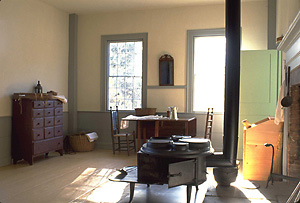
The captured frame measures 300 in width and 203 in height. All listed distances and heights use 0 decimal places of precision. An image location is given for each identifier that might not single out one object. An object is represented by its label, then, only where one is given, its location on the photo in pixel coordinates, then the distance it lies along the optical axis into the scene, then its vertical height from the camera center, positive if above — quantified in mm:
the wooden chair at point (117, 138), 6820 -939
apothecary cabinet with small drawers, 5691 -583
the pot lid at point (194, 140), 3336 -461
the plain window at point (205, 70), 6930 +658
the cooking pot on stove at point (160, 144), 3250 -484
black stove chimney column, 3379 +310
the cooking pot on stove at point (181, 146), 3170 -491
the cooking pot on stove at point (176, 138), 3608 -468
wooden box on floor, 4449 -735
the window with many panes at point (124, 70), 7438 +689
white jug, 6178 -290
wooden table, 6125 -570
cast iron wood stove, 3082 -663
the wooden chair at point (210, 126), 6258 -552
